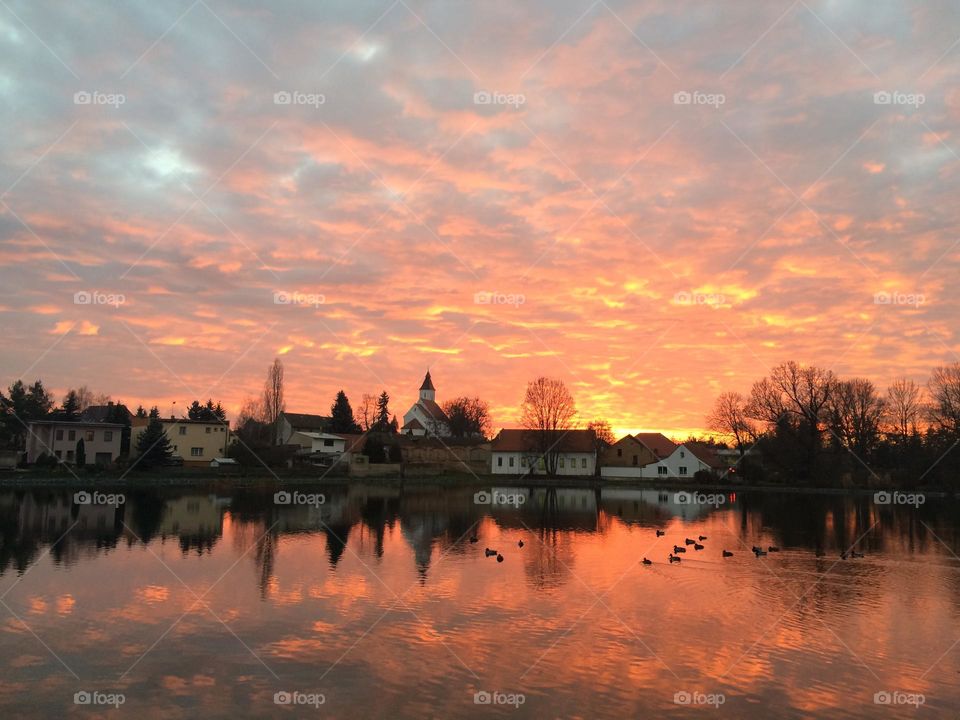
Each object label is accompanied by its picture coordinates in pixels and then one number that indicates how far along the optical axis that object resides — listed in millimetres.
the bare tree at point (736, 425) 86625
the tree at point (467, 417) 131000
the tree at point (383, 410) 140125
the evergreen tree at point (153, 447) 60031
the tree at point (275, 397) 88188
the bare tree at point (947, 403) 70562
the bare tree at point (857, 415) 79875
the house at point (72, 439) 67438
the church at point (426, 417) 132625
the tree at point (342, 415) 108625
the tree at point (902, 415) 84312
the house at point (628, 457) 85312
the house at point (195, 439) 71125
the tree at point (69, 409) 82244
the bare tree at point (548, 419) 84312
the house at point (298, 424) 105562
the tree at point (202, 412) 100188
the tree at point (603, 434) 99356
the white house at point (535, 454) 85125
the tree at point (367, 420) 132962
